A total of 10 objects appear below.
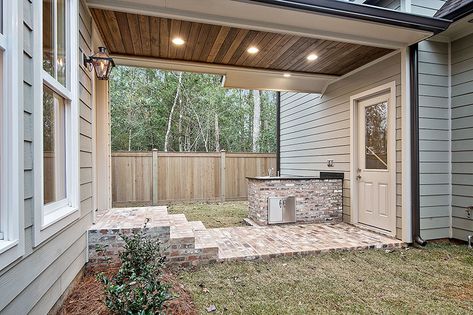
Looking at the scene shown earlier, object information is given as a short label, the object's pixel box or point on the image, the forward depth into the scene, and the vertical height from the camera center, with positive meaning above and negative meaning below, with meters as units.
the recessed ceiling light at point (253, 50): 4.16 +1.61
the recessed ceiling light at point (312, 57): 4.43 +1.60
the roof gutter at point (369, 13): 3.04 +1.63
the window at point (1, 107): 1.39 +0.26
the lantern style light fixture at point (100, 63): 3.06 +1.05
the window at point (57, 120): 1.79 +0.30
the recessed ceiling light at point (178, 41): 3.83 +1.62
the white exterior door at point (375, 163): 4.32 -0.12
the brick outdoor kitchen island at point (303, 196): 5.01 -0.73
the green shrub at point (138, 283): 1.73 -0.88
